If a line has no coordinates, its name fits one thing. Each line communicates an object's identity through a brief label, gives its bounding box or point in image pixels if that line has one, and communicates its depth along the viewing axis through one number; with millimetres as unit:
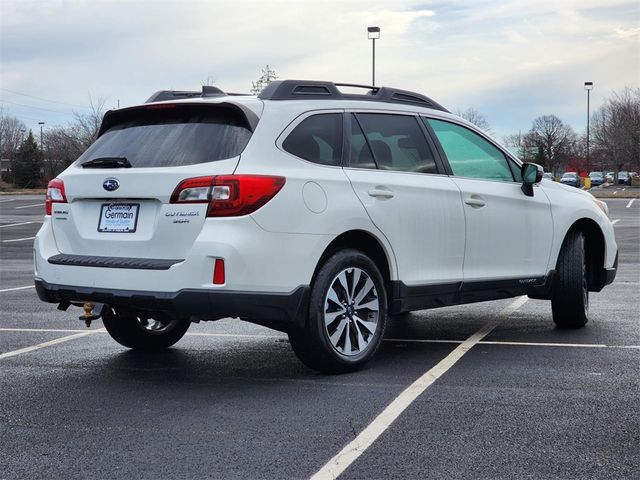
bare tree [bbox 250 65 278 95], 50625
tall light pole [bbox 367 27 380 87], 46562
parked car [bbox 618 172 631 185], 88688
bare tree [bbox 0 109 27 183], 100475
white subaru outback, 5473
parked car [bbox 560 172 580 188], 71000
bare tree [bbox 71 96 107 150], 59138
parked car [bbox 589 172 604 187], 88062
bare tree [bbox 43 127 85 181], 69312
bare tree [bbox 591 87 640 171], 80500
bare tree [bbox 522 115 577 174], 108938
